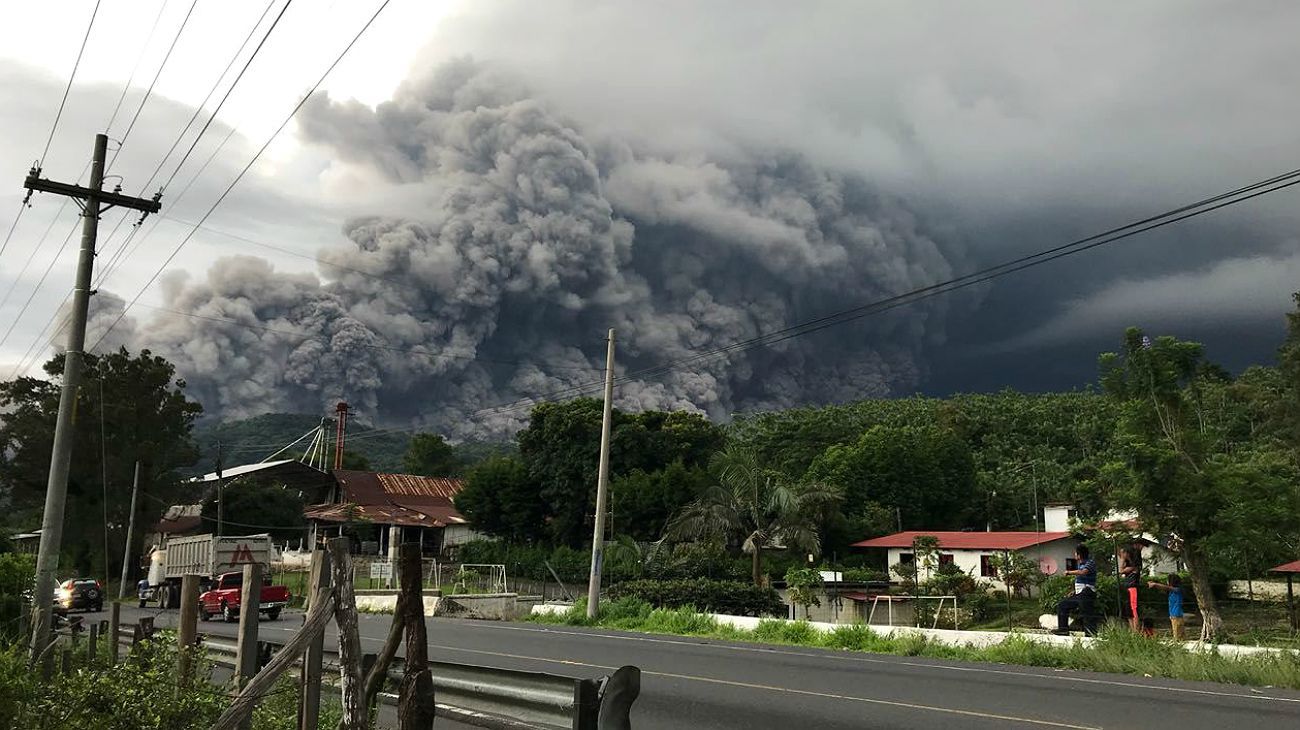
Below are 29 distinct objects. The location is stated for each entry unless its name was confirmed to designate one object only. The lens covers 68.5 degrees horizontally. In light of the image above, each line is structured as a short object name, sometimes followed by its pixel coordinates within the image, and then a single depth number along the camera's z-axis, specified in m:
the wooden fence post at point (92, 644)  13.33
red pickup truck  32.91
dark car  39.44
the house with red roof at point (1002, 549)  47.31
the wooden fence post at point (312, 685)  7.14
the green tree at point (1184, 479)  20.67
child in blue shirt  17.81
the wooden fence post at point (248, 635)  8.23
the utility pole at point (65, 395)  15.48
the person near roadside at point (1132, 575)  18.00
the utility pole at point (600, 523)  27.47
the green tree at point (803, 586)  29.79
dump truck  37.88
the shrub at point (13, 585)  17.17
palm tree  43.44
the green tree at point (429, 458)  124.25
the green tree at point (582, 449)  60.10
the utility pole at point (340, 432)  94.46
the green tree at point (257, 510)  65.62
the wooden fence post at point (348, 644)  5.60
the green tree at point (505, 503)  61.66
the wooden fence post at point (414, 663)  5.41
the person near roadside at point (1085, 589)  17.70
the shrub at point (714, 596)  27.75
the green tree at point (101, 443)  61.91
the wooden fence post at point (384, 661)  5.71
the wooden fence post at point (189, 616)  9.50
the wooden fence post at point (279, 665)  5.75
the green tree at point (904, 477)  65.19
